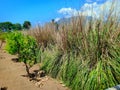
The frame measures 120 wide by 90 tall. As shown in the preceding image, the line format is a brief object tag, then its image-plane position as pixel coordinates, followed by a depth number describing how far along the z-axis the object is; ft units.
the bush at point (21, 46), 8.26
